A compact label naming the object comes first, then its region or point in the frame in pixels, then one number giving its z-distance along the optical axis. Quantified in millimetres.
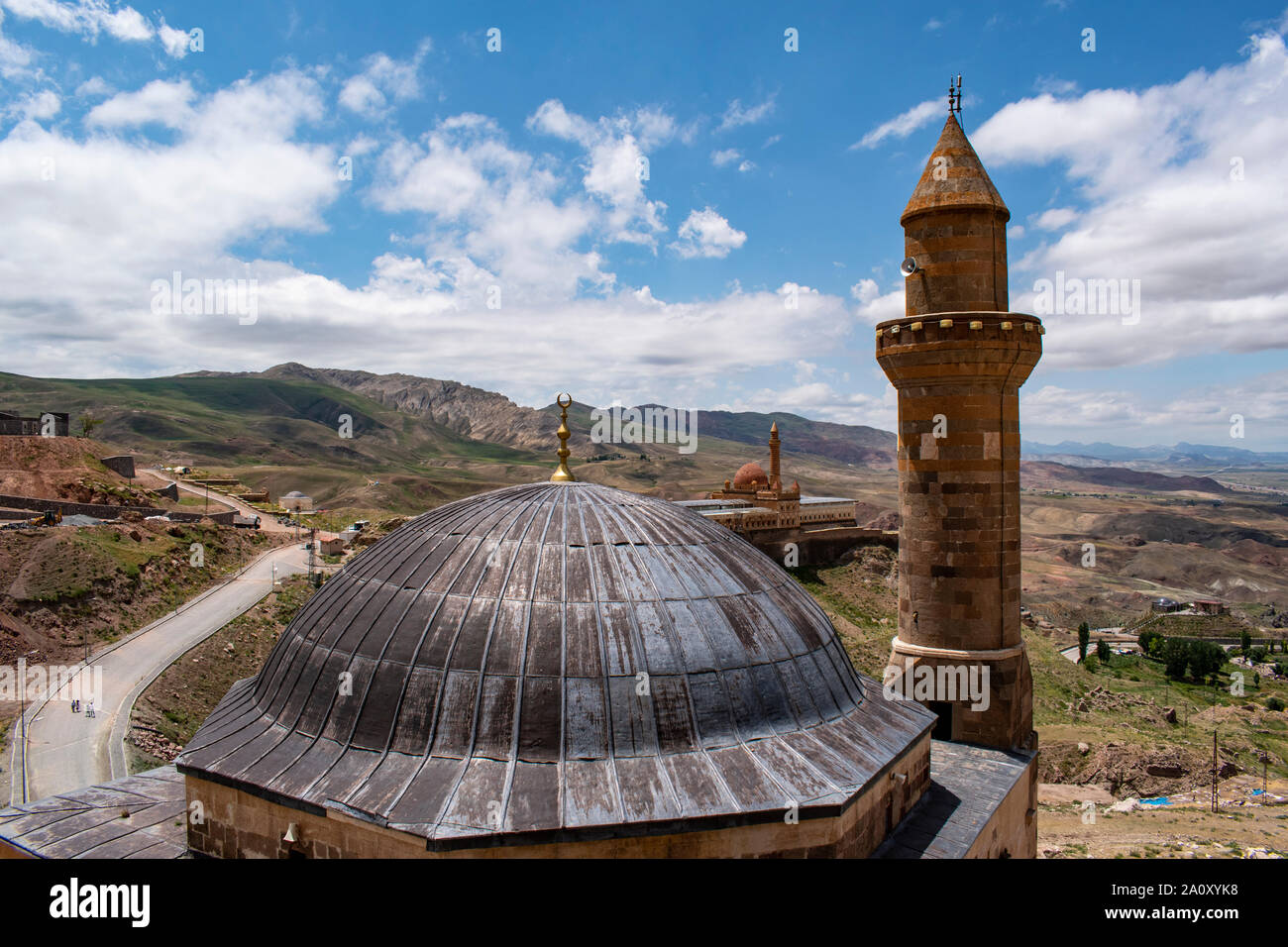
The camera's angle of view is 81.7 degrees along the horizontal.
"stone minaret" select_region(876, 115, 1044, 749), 16922
